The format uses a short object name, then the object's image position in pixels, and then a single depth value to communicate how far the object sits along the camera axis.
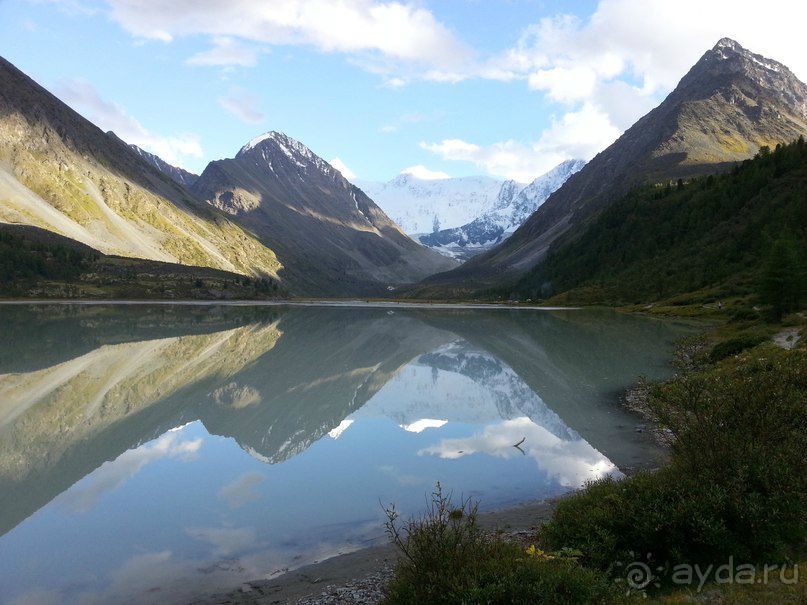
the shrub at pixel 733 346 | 39.47
